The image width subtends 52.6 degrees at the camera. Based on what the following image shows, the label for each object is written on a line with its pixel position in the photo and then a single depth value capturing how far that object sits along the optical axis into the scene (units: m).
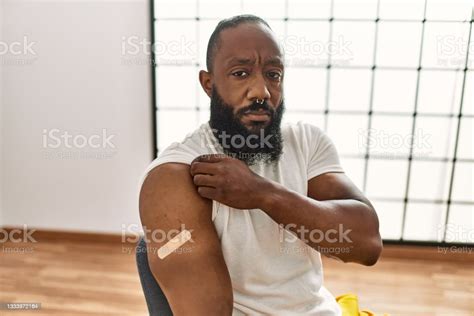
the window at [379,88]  2.79
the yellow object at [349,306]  1.39
